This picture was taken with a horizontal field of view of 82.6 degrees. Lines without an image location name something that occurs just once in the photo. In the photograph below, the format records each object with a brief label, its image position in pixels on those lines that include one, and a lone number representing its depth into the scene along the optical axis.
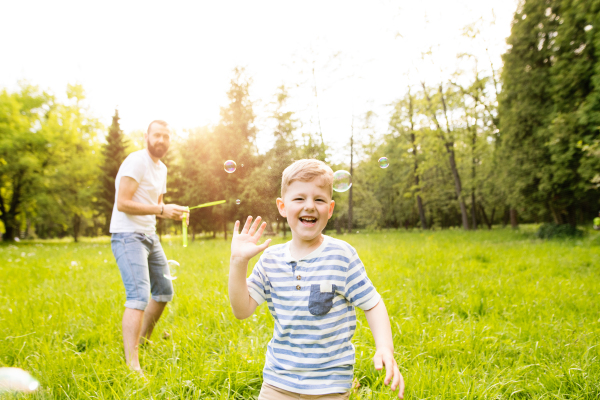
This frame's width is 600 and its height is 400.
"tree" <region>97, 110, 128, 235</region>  27.11
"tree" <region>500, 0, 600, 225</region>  12.10
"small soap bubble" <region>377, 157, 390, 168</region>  5.55
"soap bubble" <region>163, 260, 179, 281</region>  3.93
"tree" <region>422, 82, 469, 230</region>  20.17
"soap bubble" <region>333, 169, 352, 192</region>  3.60
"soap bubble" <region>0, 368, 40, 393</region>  2.50
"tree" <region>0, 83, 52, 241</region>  25.59
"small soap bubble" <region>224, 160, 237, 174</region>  4.11
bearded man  3.10
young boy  1.62
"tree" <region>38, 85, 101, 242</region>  27.23
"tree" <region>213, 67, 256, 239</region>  12.08
